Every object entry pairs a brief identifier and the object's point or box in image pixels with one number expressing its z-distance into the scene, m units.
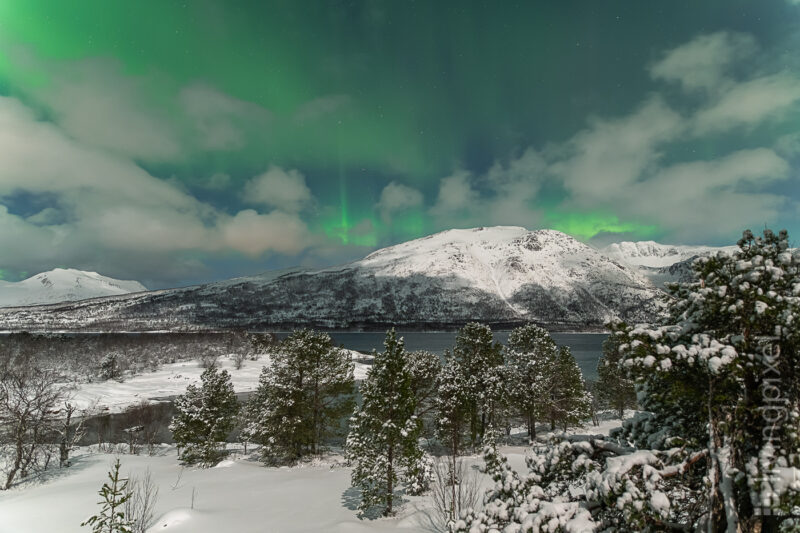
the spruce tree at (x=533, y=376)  35.06
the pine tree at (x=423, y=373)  40.53
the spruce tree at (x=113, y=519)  10.71
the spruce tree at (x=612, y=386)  47.06
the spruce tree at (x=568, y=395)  36.41
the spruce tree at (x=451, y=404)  31.11
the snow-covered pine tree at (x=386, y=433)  21.19
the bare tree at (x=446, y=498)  18.40
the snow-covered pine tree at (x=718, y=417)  5.58
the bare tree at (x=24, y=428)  27.24
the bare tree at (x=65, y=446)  32.28
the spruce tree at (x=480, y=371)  33.31
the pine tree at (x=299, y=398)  32.12
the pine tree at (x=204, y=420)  33.41
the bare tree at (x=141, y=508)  16.52
